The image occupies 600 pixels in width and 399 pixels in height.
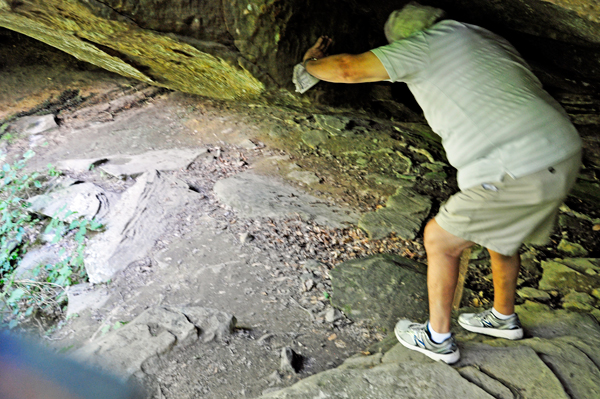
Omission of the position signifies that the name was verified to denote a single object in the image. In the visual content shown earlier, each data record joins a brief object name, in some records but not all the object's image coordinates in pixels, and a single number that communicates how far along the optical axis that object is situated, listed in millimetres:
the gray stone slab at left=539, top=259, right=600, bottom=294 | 3344
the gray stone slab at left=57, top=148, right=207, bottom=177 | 5238
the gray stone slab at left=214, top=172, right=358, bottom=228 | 4176
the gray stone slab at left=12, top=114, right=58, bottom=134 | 6395
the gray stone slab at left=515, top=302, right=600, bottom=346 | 2594
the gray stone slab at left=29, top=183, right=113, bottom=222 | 4574
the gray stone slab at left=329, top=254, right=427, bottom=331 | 2961
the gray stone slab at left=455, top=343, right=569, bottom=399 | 2096
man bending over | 2016
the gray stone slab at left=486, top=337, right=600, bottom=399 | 2123
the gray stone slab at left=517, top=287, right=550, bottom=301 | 3244
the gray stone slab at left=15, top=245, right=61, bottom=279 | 4195
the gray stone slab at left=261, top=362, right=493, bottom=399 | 2041
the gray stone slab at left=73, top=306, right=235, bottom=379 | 2408
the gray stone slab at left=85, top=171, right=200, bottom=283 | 3855
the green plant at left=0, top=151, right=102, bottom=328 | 3830
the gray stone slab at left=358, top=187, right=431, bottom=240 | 4043
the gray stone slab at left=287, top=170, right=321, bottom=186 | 5000
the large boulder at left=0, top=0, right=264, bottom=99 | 3277
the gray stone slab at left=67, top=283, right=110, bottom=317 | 3400
